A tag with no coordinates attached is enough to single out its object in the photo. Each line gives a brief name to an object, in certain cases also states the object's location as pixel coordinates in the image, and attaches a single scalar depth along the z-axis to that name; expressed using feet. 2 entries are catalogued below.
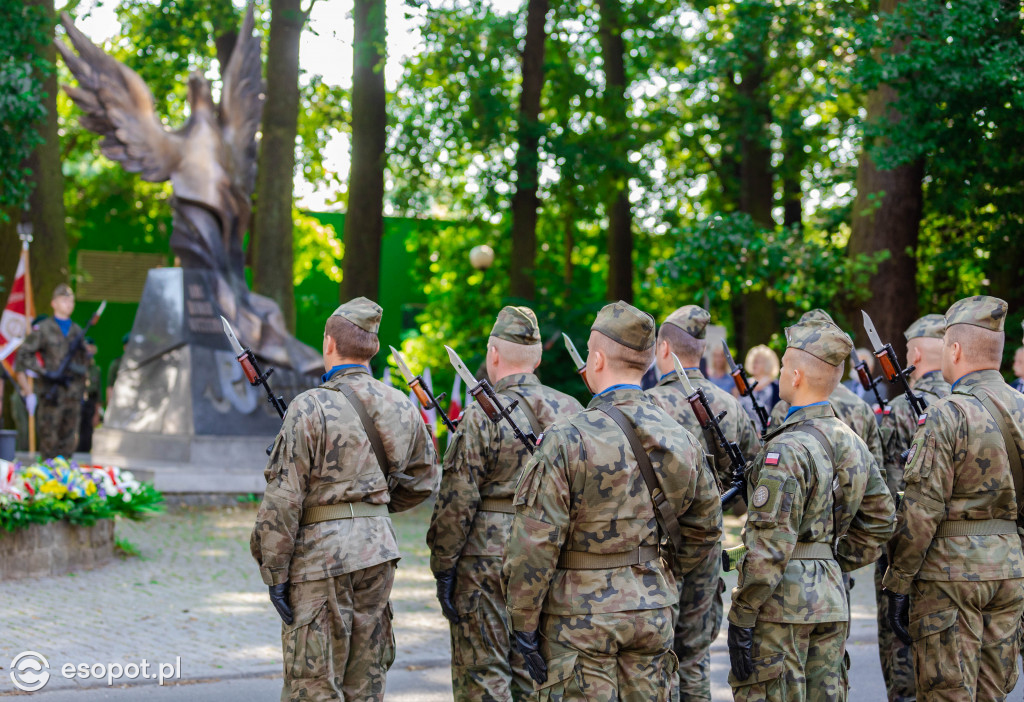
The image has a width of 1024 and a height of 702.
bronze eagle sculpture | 49.19
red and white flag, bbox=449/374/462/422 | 49.89
